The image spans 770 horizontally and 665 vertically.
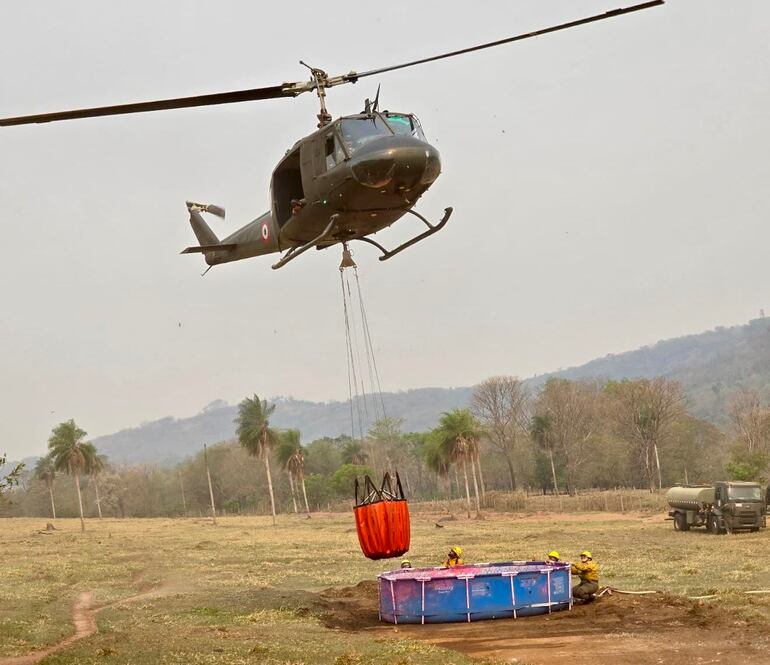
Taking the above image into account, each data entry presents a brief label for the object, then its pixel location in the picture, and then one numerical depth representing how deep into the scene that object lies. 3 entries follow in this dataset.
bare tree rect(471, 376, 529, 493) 126.81
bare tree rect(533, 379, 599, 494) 114.19
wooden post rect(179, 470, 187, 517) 153.88
